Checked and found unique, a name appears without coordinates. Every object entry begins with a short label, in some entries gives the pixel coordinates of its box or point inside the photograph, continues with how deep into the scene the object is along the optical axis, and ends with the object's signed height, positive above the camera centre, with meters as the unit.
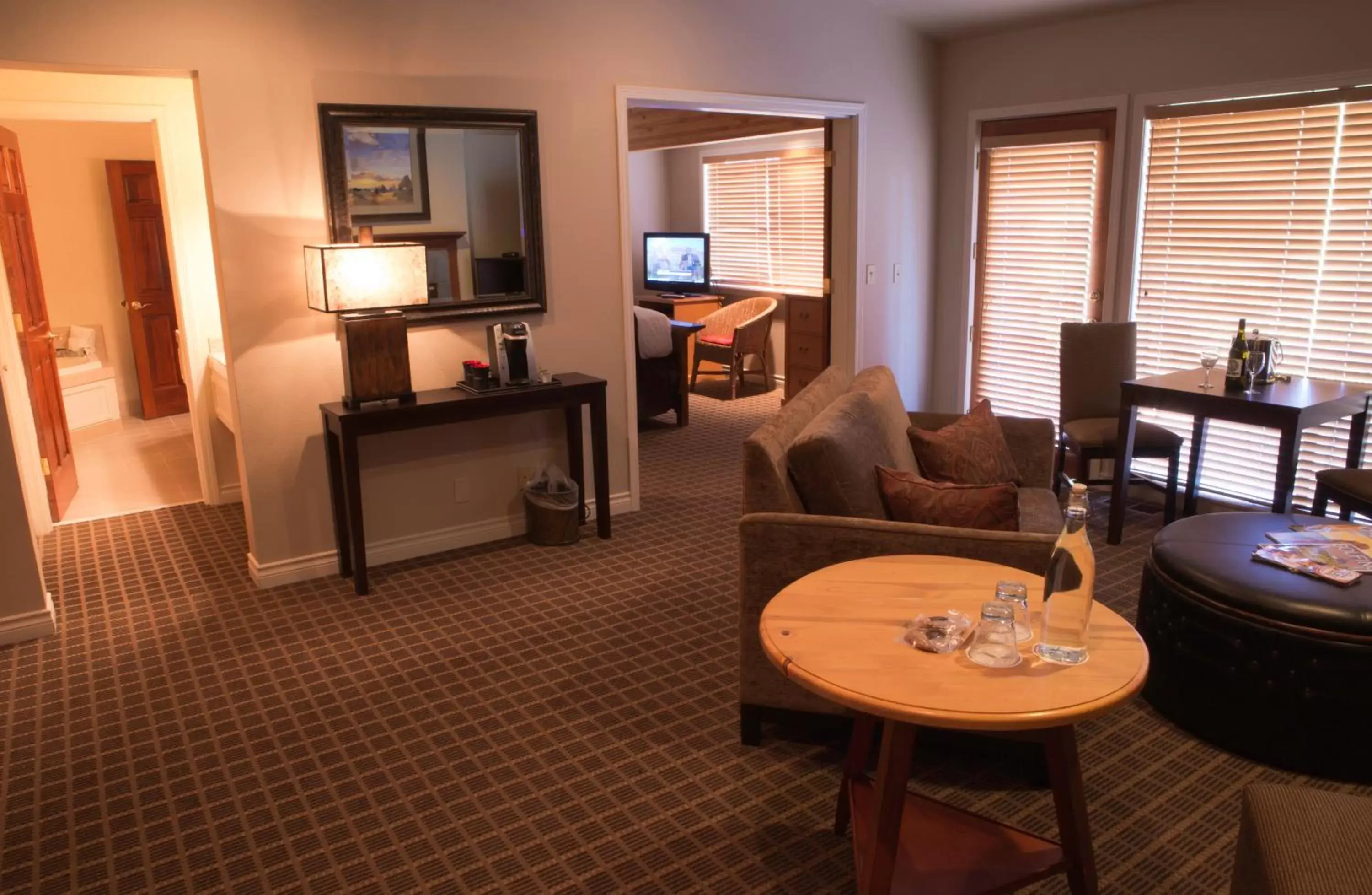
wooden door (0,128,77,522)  4.91 -0.32
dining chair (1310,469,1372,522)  3.51 -0.93
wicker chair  7.76 -0.67
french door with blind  5.24 +0.02
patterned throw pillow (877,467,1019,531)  2.59 -0.70
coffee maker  4.24 -0.41
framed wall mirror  3.95 +0.30
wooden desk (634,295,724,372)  8.44 -0.44
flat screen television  8.77 -0.05
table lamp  3.73 -0.15
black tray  4.21 -0.56
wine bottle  4.02 -0.49
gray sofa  2.42 -0.75
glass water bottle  1.84 -0.68
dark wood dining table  3.64 -0.65
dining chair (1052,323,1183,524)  4.79 -0.61
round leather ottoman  2.47 -1.11
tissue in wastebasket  4.52 -1.09
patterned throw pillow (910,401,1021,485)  3.33 -0.72
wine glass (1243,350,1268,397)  4.04 -0.50
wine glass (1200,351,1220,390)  4.15 -0.50
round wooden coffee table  1.68 -0.79
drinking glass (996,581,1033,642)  1.92 -0.71
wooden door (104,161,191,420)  7.26 -0.13
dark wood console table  3.84 -0.66
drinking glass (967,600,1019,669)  1.81 -0.75
